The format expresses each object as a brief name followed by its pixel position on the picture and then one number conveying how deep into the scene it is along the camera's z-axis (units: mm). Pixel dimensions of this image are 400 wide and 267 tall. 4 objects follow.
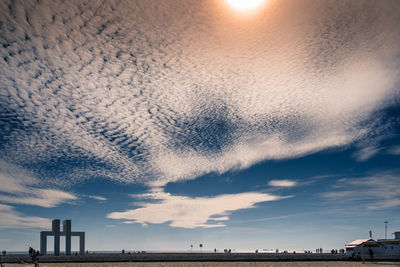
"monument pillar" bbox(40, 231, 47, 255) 103312
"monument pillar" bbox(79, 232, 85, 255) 109188
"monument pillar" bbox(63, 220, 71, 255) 106512
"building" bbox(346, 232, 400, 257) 52719
